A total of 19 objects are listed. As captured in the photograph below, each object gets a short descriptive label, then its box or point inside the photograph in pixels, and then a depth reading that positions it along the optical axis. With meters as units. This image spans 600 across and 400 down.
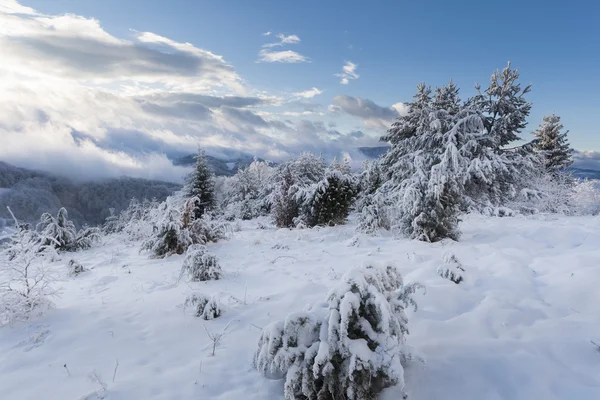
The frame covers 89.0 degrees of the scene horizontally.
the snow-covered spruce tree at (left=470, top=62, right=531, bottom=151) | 20.25
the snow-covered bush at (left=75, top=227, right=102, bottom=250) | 12.88
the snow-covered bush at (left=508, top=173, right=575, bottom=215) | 15.63
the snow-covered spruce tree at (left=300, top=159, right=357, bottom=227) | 12.41
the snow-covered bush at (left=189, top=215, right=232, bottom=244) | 9.56
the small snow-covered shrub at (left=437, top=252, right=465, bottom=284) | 4.80
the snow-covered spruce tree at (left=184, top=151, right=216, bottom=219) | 21.16
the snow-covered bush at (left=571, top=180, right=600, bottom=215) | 18.06
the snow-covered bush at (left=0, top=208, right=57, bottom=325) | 4.30
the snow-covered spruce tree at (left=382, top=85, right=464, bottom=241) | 7.37
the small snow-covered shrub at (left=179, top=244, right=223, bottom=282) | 6.08
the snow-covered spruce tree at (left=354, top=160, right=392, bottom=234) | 9.55
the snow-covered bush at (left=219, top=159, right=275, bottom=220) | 21.92
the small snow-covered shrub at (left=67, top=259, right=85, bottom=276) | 7.79
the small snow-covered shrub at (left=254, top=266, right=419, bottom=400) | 2.28
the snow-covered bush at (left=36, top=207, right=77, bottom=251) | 12.32
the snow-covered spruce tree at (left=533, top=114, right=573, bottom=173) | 27.00
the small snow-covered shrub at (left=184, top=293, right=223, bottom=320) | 4.20
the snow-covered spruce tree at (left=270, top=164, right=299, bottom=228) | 13.58
